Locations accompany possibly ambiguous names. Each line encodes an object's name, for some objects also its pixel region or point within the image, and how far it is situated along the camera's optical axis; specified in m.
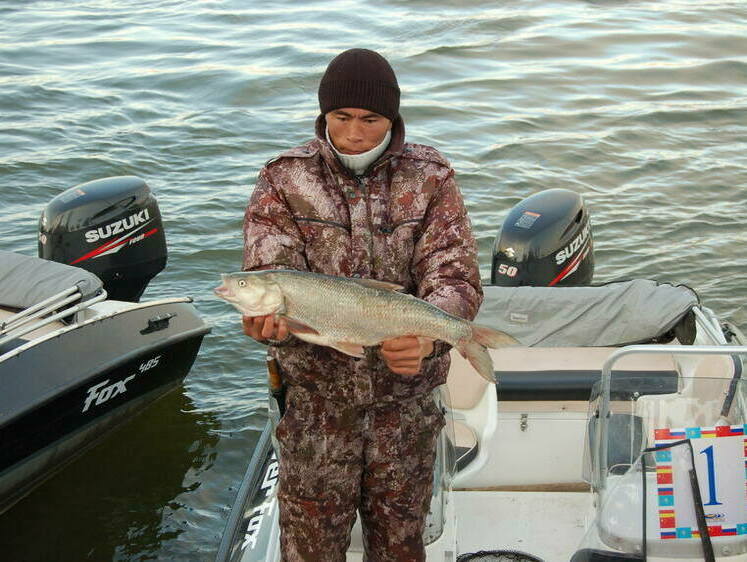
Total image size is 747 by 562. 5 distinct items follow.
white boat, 3.35
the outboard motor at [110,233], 6.84
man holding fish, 3.01
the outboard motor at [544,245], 6.16
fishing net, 4.22
